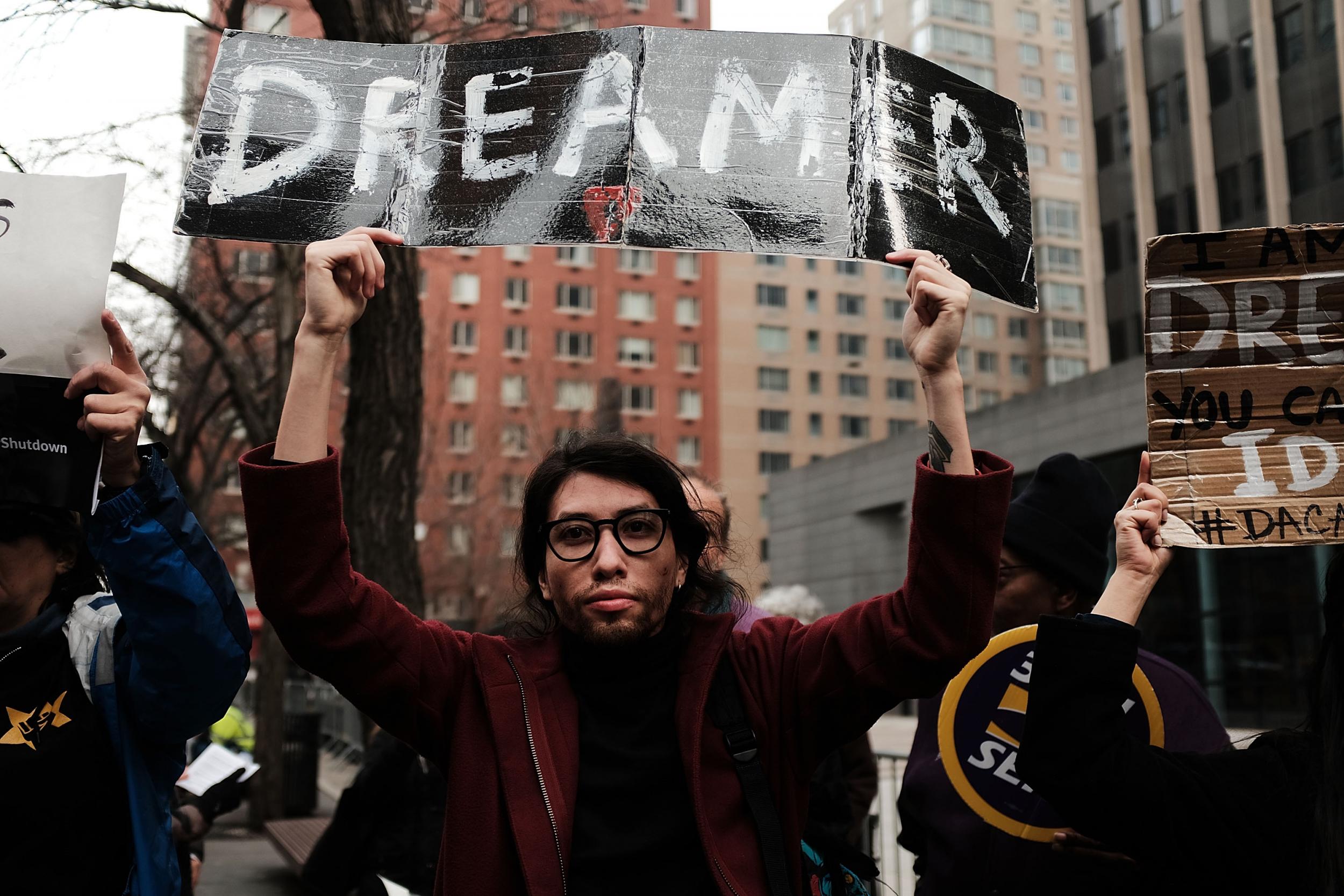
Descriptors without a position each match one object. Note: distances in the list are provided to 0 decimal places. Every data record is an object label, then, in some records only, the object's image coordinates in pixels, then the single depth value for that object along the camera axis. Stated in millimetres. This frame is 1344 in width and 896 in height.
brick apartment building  51750
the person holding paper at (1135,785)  2432
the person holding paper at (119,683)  2373
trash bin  14477
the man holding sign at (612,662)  2277
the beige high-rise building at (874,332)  73688
